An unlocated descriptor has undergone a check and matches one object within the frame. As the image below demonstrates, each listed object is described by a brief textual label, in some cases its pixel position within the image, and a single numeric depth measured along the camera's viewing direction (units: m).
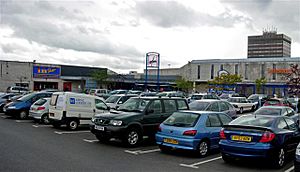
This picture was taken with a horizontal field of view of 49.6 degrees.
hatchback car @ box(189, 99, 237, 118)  17.06
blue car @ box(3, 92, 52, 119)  18.97
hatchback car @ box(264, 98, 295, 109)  25.32
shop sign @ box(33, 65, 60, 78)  56.50
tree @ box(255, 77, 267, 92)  66.12
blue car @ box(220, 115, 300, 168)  8.55
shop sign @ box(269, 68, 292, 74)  70.12
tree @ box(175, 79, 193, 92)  65.75
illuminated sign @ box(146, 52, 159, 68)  47.97
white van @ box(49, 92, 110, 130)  15.04
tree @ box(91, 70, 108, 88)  60.22
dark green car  11.20
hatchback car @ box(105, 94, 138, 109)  20.44
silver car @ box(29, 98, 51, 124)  17.22
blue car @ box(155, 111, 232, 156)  10.03
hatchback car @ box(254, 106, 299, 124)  16.49
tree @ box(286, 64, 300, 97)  19.84
